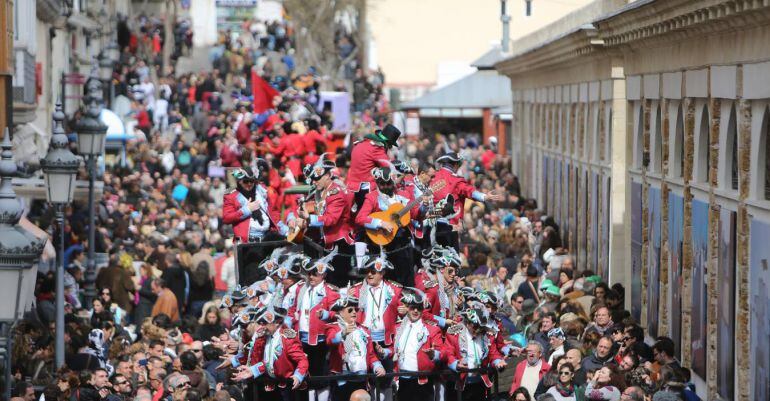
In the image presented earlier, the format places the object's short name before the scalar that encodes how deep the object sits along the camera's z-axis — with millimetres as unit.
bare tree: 77500
